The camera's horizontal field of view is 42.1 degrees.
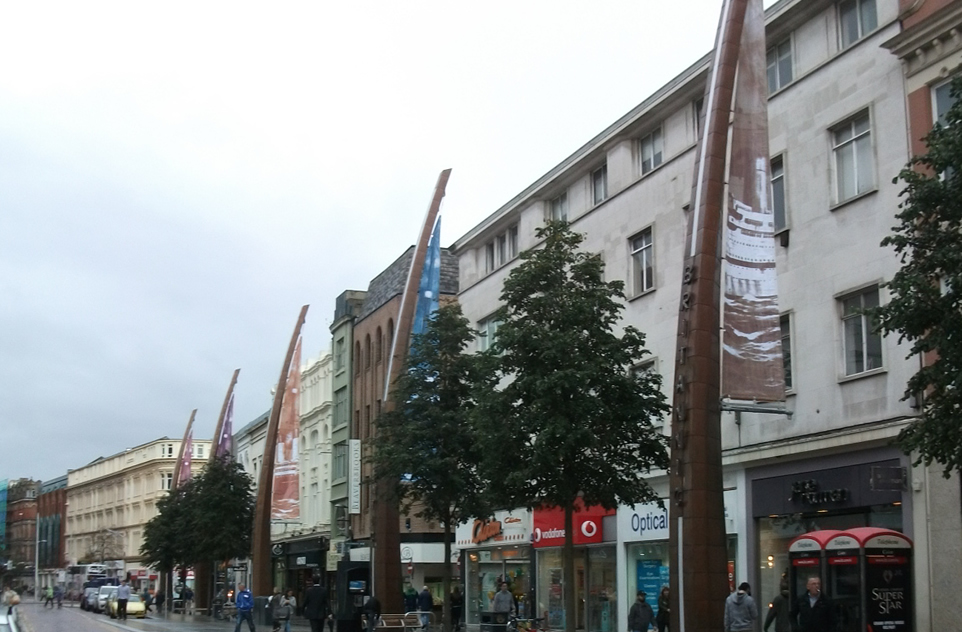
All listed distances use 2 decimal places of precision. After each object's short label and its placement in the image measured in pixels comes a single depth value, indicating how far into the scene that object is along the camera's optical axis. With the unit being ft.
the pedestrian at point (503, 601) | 107.02
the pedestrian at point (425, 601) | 140.15
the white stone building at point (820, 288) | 79.05
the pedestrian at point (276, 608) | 128.36
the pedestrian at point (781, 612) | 77.36
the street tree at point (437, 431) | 111.34
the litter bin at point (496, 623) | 98.89
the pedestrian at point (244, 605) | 134.31
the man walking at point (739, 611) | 67.05
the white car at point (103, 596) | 262.47
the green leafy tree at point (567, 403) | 82.28
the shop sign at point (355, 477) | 172.96
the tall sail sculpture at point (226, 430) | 208.95
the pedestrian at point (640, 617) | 90.25
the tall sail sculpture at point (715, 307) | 66.80
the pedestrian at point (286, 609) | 127.24
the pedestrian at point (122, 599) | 203.51
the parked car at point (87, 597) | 291.17
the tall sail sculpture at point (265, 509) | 185.68
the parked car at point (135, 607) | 232.12
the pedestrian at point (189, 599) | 319.14
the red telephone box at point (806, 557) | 72.38
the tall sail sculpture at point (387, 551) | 121.80
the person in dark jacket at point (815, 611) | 62.44
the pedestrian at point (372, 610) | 101.81
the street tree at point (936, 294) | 51.75
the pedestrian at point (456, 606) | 140.46
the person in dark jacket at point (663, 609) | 91.97
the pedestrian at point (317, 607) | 110.01
